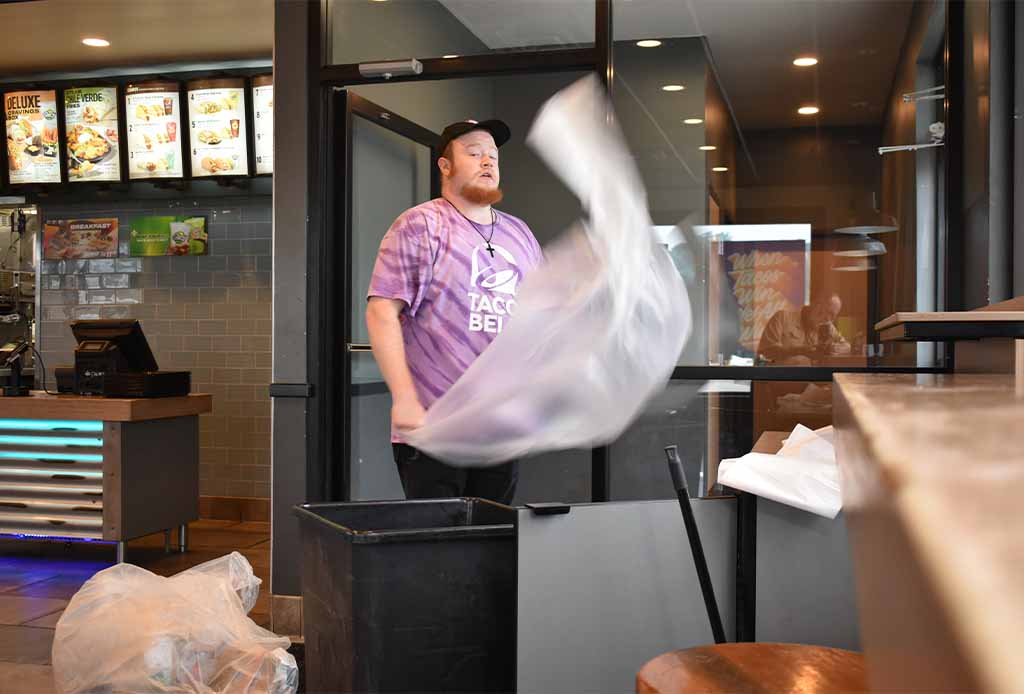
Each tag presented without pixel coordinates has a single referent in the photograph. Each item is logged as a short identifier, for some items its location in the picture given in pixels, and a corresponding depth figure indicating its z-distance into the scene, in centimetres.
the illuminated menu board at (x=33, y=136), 651
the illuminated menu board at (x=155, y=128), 623
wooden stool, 125
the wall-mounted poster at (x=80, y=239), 696
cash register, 514
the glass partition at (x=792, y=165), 335
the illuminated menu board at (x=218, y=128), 615
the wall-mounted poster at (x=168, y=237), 678
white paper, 159
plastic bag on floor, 275
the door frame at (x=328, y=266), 385
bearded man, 257
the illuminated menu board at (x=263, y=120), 608
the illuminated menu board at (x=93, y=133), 638
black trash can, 159
